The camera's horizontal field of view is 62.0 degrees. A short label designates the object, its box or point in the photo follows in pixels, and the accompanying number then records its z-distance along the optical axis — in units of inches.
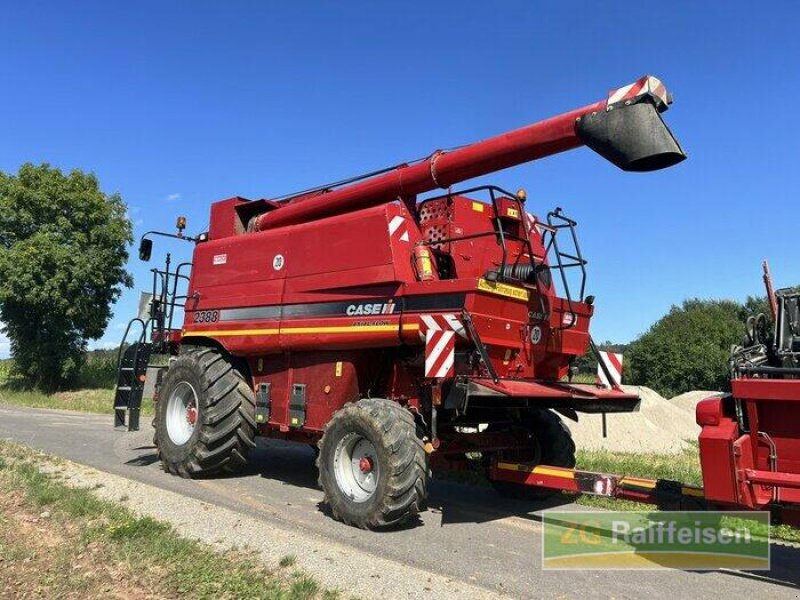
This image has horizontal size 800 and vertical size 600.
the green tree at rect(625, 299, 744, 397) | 1597.3
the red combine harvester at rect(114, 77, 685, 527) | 245.4
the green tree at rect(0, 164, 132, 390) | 989.8
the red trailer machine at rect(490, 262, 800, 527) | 181.3
